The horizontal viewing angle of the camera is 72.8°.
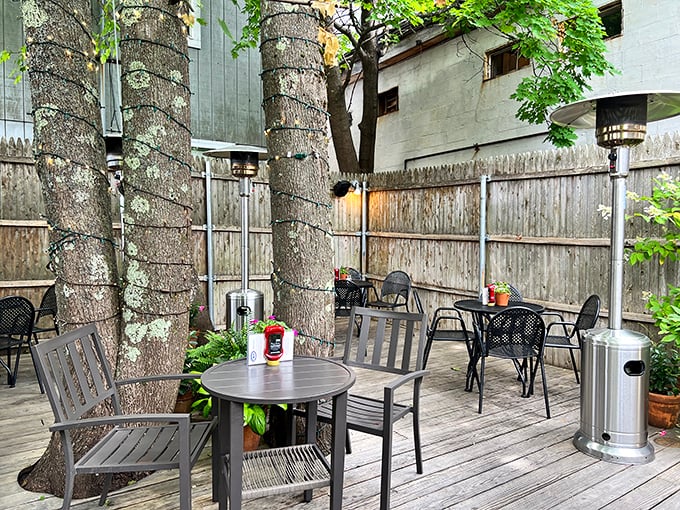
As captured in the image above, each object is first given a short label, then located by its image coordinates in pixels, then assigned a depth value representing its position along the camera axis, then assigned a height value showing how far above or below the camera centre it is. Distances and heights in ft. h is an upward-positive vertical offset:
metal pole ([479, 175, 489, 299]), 18.24 +0.40
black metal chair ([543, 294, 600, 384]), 12.26 -2.30
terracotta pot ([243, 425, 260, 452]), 8.70 -3.78
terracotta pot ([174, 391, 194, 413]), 10.37 -3.61
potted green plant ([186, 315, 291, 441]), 8.45 -2.31
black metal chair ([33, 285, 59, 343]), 14.53 -2.09
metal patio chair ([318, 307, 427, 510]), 6.95 -2.62
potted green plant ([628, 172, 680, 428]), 10.57 -1.62
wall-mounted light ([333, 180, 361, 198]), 23.93 +2.79
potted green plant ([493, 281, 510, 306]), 13.73 -1.58
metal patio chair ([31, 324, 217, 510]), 5.77 -2.46
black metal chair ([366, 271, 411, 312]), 20.03 -2.02
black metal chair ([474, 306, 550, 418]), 11.42 -2.43
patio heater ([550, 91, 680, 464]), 8.99 -2.23
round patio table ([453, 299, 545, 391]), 12.96 -2.17
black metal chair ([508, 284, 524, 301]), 15.30 -1.79
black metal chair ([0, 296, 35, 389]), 12.64 -2.19
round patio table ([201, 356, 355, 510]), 5.87 -2.58
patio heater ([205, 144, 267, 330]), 14.82 +0.65
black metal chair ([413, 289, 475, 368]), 13.21 -2.79
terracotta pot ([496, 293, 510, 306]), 13.73 -1.73
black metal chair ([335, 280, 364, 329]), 18.67 -2.18
